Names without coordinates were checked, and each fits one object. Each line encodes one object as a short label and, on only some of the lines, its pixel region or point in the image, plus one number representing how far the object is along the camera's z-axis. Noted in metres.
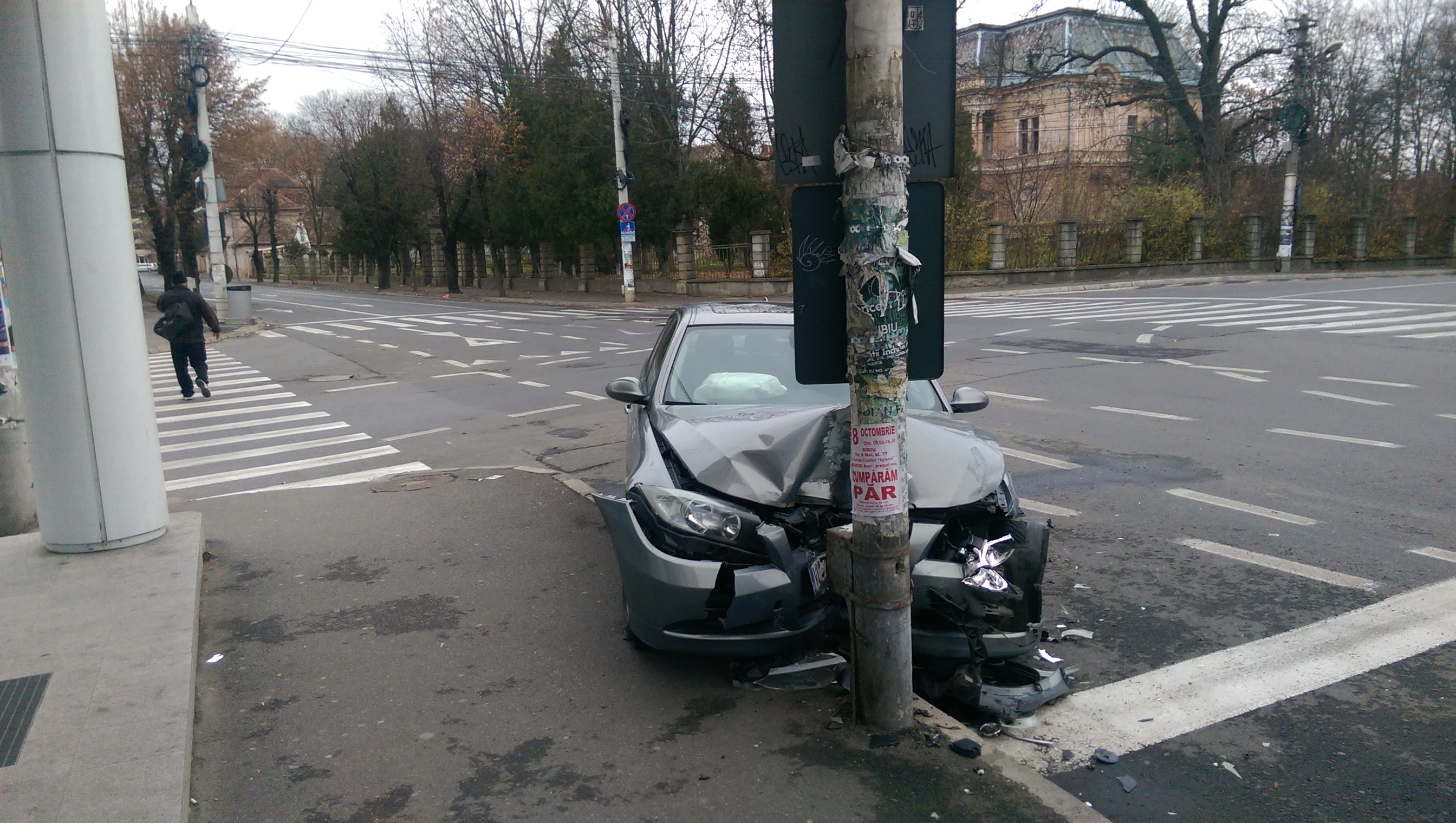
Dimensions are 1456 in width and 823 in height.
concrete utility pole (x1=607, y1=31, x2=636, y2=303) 35.47
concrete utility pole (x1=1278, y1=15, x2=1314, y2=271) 36.09
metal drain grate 3.74
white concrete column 5.70
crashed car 4.06
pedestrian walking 14.57
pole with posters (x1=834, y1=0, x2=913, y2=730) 3.47
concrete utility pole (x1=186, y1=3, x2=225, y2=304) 27.38
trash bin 31.72
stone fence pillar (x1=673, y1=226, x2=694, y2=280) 40.34
